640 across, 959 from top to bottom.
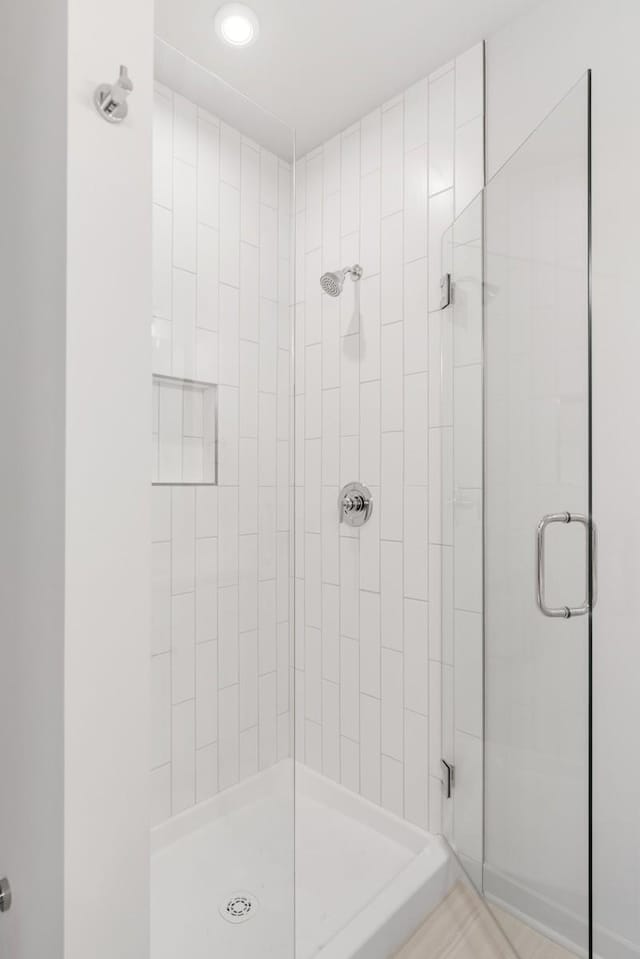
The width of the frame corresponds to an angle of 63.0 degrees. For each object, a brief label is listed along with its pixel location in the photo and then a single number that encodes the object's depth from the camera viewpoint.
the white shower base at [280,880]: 0.94
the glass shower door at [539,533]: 1.07
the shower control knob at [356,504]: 1.86
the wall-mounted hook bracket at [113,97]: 0.69
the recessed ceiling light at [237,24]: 1.43
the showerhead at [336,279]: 1.83
